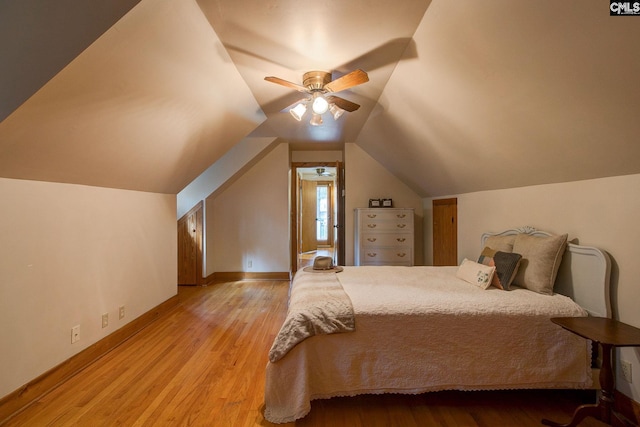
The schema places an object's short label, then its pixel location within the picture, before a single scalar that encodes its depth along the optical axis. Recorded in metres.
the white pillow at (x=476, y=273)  2.33
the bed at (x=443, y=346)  1.87
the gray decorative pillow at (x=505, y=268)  2.31
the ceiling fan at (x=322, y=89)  2.14
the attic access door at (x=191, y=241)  4.94
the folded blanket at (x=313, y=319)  1.79
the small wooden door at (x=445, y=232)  4.15
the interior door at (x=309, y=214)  9.45
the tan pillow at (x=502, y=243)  2.63
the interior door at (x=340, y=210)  5.44
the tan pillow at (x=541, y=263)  2.17
